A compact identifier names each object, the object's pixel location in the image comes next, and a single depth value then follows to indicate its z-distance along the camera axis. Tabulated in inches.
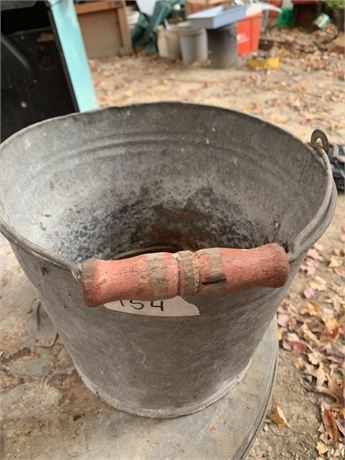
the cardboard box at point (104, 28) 193.2
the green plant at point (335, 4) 203.8
